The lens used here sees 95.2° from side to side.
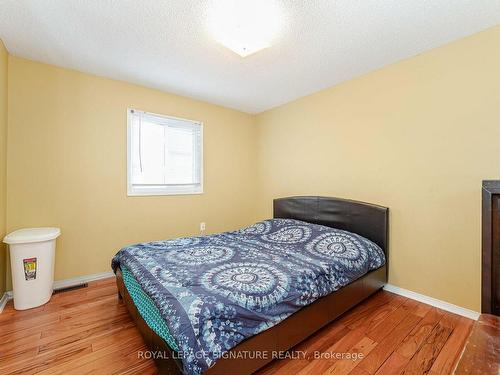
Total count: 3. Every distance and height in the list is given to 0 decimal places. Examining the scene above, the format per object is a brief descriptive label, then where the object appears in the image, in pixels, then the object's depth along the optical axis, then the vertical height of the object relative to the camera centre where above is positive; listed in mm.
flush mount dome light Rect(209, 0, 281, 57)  1606 +1259
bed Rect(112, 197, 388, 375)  1161 -658
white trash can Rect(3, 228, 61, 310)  2018 -722
